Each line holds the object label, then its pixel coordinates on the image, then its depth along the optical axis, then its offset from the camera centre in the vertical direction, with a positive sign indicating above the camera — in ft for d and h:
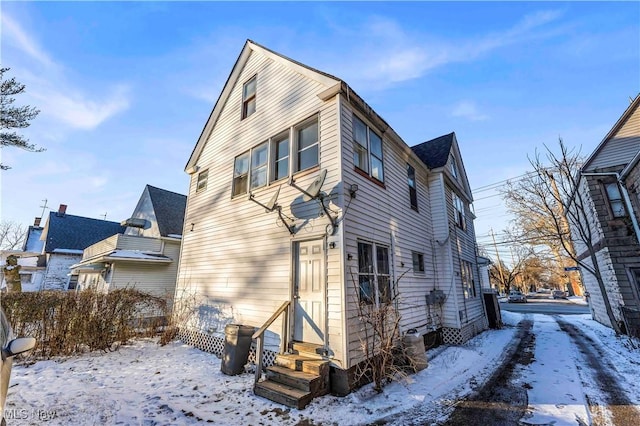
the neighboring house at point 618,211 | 30.99 +8.64
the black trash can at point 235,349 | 19.92 -4.43
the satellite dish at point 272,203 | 21.26 +6.51
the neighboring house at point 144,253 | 45.73 +6.47
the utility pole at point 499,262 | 139.72 +11.52
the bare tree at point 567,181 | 36.06 +15.98
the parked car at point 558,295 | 131.23 -5.52
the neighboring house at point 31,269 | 73.55 +5.95
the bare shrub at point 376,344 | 17.38 -3.82
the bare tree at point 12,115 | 31.53 +20.34
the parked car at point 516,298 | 100.68 -5.29
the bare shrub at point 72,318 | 22.72 -2.44
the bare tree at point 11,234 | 127.01 +26.50
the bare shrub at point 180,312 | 29.45 -2.59
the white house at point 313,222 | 19.21 +5.84
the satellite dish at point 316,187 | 19.19 +7.05
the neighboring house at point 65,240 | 72.38 +14.29
